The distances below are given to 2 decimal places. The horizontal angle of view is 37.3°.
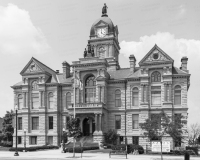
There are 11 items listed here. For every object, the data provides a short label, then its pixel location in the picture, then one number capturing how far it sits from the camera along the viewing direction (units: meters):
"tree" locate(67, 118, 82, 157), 38.25
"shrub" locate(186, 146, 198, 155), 40.03
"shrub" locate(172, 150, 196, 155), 37.70
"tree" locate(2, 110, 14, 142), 66.50
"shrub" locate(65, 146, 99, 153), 41.38
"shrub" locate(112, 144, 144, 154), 39.14
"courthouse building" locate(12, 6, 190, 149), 52.78
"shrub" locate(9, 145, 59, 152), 44.50
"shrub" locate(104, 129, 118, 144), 53.09
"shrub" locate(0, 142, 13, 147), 62.12
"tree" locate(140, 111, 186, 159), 34.58
